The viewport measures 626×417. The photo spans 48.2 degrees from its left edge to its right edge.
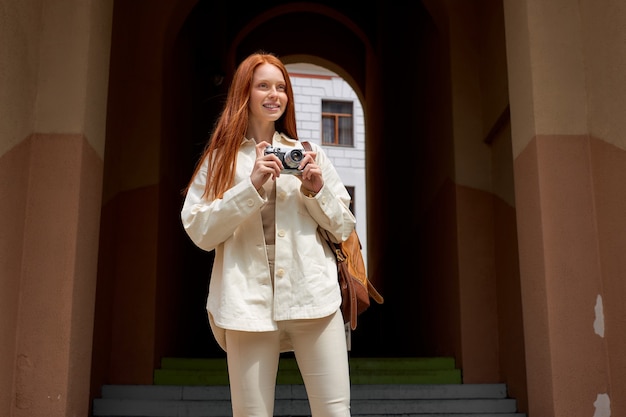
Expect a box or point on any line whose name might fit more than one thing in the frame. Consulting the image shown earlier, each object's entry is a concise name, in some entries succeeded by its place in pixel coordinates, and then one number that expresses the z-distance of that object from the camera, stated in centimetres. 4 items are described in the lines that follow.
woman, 230
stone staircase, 441
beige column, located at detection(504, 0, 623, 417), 339
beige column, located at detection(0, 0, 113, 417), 336
